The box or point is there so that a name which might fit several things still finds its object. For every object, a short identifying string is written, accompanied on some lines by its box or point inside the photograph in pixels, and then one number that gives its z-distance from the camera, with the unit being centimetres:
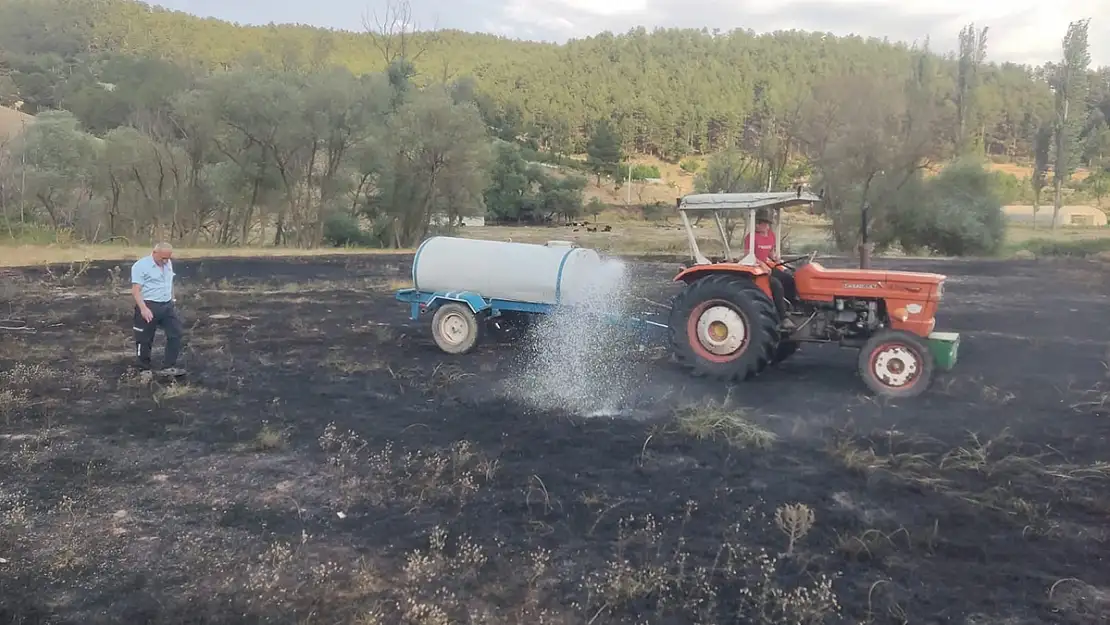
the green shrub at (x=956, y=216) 2967
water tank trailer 941
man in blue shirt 827
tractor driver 838
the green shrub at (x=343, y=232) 3344
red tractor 776
